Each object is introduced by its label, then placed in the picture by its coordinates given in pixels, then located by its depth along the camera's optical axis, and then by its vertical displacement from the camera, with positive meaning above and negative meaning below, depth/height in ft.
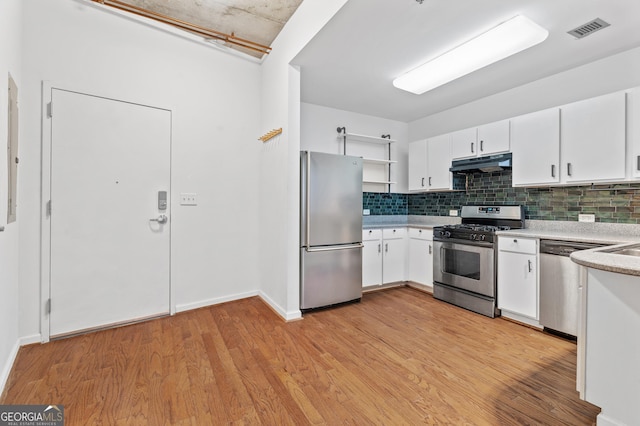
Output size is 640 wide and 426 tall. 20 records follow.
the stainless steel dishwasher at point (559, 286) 7.97 -2.10
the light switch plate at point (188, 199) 10.00 +0.42
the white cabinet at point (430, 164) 12.71 +2.31
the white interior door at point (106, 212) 8.12 -0.07
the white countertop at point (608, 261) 3.97 -0.72
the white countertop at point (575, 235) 7.58 -0.64
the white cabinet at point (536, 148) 9.28 +2.29
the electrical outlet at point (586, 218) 9.15 -0.12
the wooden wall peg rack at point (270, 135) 9.96 +2.83
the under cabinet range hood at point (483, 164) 10.53 +1.95
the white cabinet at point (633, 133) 7.69 +2.26
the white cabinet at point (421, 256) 12.43 -1.97
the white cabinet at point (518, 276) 8.87 -2.04
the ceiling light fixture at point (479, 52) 7.14 +4.58
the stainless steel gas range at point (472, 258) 9.91 -1.71
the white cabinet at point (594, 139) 8.01 +2.25
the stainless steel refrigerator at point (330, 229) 9.98 -0.65
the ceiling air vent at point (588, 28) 7.18 +4.88
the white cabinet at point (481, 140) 10.67 +2.93
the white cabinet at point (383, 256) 12.25 -1.95
